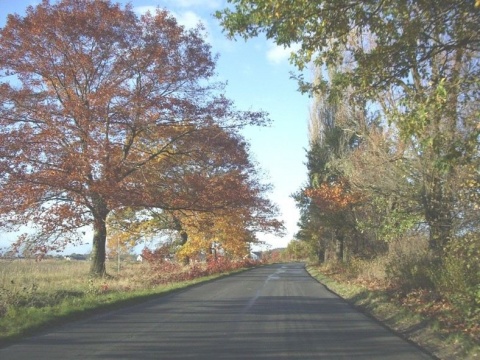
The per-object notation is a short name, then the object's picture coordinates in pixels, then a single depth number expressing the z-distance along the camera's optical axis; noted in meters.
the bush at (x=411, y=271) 15.01
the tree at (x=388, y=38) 7.98
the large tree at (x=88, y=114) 18.66
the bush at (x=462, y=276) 9.74
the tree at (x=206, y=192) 22.36
